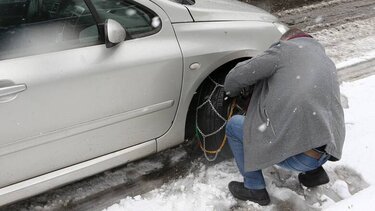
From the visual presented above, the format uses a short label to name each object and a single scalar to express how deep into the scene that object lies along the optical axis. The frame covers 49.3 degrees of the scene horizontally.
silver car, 2.31
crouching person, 2.32
